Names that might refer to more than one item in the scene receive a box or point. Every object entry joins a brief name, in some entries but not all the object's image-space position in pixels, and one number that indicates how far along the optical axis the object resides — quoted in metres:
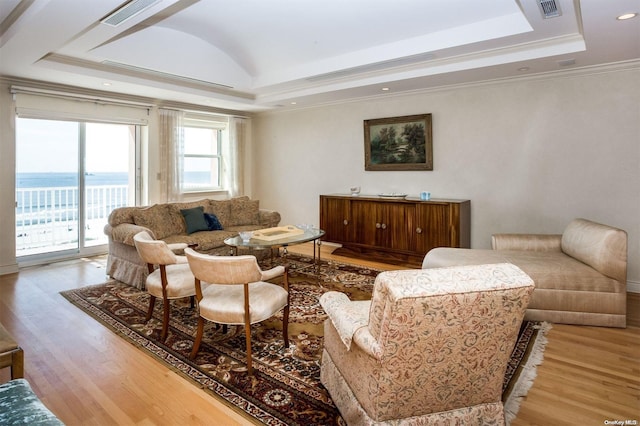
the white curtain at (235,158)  7.52
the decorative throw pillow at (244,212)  6.06
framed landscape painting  5.59
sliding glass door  5.42
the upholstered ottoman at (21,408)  1.37
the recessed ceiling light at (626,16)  2.81
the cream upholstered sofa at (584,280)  3.22
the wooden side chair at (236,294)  2.43
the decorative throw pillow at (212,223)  5.54
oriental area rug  2.22
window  7.10
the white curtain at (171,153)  6.42
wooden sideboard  5.05
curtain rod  4.92
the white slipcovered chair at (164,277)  2.93
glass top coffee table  3.94
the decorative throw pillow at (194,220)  5.33
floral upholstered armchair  1.58
